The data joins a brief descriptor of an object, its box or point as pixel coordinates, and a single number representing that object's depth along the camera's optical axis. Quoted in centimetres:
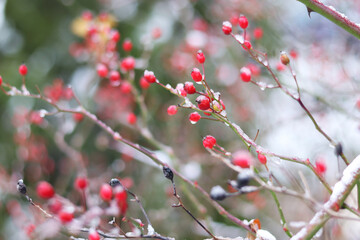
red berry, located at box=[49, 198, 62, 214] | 75
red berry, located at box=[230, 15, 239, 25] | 86
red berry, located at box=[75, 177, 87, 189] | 80
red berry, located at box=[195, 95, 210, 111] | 71
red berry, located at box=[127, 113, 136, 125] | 91
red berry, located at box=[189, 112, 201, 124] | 74
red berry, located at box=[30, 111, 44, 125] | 106
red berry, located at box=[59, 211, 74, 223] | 68
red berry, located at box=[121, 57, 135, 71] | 89
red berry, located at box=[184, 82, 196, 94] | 73
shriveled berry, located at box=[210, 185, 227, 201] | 67
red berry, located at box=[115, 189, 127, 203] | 72
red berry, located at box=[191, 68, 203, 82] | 73
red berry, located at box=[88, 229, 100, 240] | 68
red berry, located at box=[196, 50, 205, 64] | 75
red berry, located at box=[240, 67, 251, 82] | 76
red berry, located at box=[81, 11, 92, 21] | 118
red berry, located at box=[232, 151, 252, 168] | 69
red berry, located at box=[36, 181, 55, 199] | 76
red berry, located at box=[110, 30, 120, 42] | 92
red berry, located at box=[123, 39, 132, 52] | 91
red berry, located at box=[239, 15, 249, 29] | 77
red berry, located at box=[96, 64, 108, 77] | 89
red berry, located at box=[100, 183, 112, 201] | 71
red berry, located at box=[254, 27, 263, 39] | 91
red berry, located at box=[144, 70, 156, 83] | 75
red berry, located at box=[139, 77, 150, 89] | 89
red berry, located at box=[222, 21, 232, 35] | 76
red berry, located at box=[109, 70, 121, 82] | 86
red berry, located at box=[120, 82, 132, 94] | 91
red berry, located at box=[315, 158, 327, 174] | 78
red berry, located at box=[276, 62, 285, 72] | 89
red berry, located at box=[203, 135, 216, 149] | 72
